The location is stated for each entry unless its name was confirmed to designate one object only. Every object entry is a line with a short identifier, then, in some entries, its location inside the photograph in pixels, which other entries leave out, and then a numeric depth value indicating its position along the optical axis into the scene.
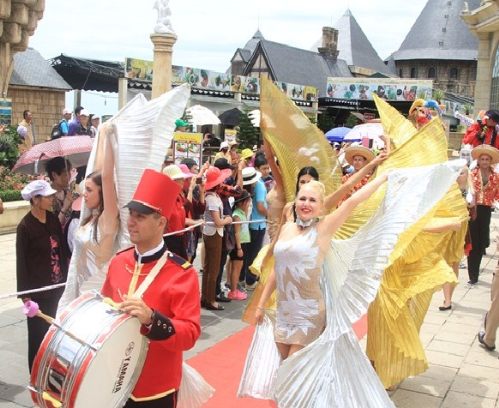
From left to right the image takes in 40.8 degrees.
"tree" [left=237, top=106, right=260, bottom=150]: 30.14
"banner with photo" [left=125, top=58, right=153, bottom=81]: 32.88
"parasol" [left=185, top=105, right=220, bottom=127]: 21.20
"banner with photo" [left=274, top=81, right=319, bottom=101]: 47.12
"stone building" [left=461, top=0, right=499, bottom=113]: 28.70
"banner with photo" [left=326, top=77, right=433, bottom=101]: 50.72
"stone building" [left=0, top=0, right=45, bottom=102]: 20.83
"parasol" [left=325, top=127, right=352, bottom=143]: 20.30
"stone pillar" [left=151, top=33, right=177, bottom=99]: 16.97
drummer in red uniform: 3.25
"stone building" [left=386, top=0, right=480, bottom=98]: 86.69
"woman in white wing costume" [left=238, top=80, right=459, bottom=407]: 3.98
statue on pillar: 16.64
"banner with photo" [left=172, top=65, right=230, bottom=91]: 37.19
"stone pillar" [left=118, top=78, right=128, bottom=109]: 32.00
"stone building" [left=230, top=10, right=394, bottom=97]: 60.34
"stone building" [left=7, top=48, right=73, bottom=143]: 30.20
